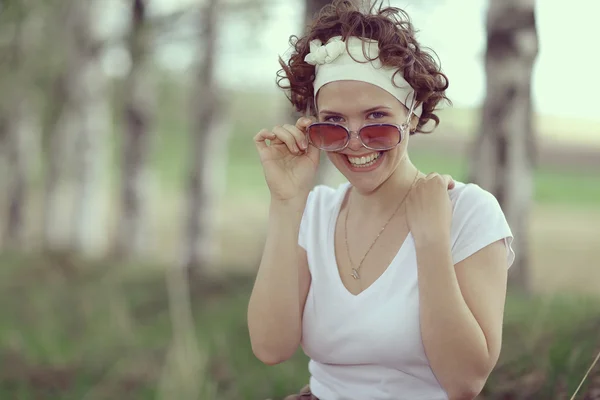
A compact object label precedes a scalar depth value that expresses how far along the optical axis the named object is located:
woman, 2.28
